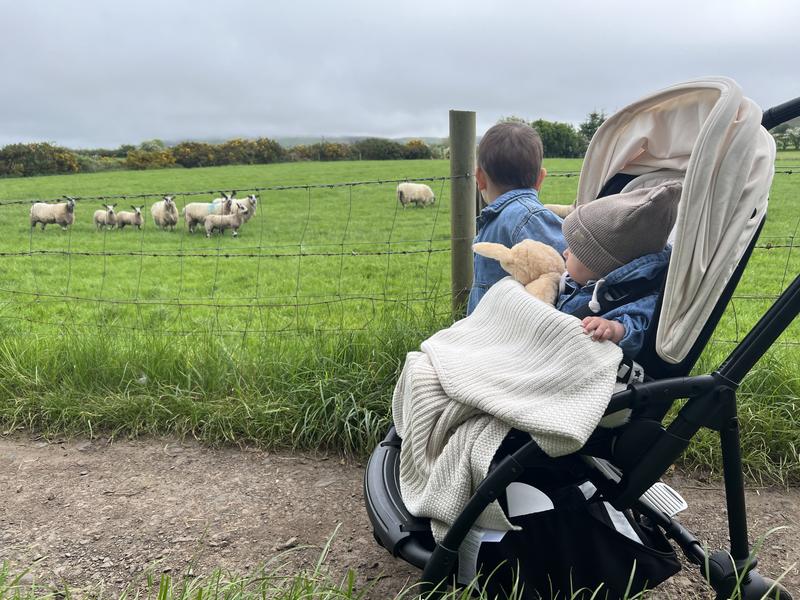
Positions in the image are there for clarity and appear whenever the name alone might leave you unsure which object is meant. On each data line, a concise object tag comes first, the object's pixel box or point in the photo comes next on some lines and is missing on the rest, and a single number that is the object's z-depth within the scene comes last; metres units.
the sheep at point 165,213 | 16.67
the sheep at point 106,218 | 16.59
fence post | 3.38
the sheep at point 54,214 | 16.61
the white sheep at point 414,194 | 18.44
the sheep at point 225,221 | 15.57
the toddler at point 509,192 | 2.74
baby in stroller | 1.93
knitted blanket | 1.75
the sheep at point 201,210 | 16.28
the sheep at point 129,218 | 16.77
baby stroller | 1.74
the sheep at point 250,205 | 16.94
